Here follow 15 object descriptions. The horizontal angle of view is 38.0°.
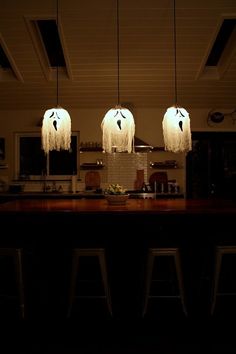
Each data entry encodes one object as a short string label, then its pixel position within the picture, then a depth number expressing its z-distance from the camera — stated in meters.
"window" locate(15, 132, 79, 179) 7.43
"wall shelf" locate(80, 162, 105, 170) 7.08
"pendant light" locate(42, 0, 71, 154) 3.82
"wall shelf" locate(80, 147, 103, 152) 6.97
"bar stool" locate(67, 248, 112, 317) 3.03
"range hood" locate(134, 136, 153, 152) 5.54
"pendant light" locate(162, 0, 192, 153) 3.77
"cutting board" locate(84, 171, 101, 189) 7.23
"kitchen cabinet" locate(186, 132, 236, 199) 7.20
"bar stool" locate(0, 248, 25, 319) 3.06
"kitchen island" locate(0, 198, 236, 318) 3.18
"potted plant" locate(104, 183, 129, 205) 3.72
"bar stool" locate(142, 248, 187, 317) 3.03
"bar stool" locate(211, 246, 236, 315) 3.06
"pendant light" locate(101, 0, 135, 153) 3.68
